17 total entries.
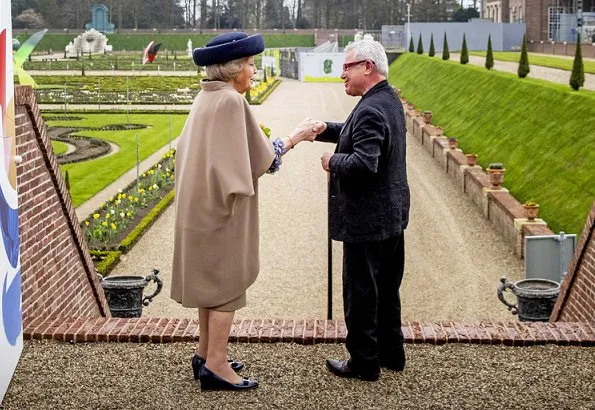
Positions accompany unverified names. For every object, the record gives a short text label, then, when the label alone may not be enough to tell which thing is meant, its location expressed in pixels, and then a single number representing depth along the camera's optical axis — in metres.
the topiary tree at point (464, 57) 30.80
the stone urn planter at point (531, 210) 11.90
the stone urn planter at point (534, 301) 7.84
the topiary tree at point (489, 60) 26.62
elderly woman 4.39
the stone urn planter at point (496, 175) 14.13
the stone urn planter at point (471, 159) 16.52
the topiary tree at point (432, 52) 40.22
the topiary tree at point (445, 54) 35.11
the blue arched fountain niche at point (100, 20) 88.00
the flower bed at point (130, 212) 12.69
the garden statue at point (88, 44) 77.88
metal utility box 9.62
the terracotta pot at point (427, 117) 23.73
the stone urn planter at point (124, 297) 8.38
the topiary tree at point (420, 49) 45.60
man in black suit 4.64
